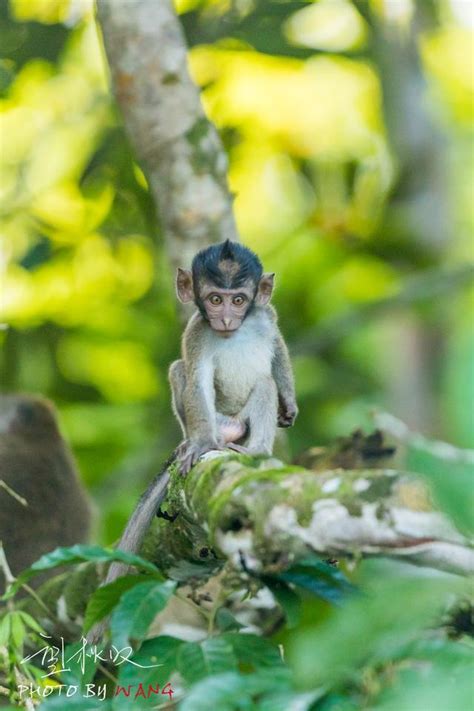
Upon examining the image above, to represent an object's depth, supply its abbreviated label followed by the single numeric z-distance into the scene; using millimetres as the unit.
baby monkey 7457
